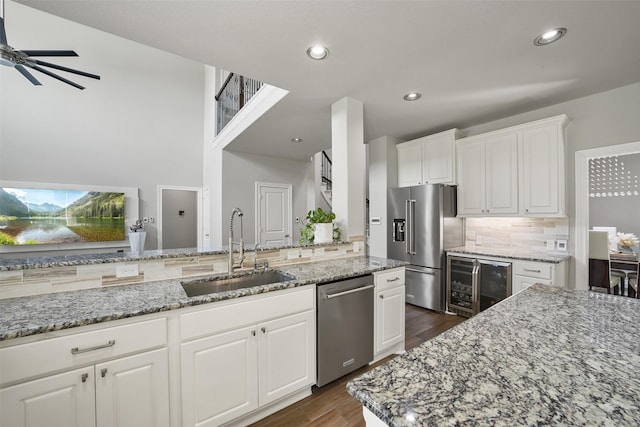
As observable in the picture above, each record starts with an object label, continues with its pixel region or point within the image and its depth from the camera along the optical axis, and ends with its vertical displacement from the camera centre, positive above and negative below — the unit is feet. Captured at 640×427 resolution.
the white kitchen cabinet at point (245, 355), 4.70 -2.91
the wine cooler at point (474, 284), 9.87 -2.98
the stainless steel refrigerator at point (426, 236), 11.40 -1.14
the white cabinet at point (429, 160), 11.97 +2.61
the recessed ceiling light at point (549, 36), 6.00 +4.20
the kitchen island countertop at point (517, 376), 1.81 -1.46
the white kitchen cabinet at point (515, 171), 9.32 +1.60
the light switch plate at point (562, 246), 9.82 -1.40
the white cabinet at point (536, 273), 8.84 -2.27
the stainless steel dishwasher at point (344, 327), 6.28 -2.97
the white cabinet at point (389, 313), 7.41 -3.04
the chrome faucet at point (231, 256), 6.62 -1.10
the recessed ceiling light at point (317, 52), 6.61 +4.27
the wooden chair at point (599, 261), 9.78 -2.02
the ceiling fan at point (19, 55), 7.32 +4.85
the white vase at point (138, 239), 8.88 -0.85
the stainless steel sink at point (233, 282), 6.17 -1.78
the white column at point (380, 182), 13.71 +1.62
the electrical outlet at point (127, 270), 5.61 -1.23
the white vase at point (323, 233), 8.80 -0.70
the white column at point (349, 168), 9.33 +1.67
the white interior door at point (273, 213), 17.48 +0.04
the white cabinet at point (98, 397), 3.54 -2.74
